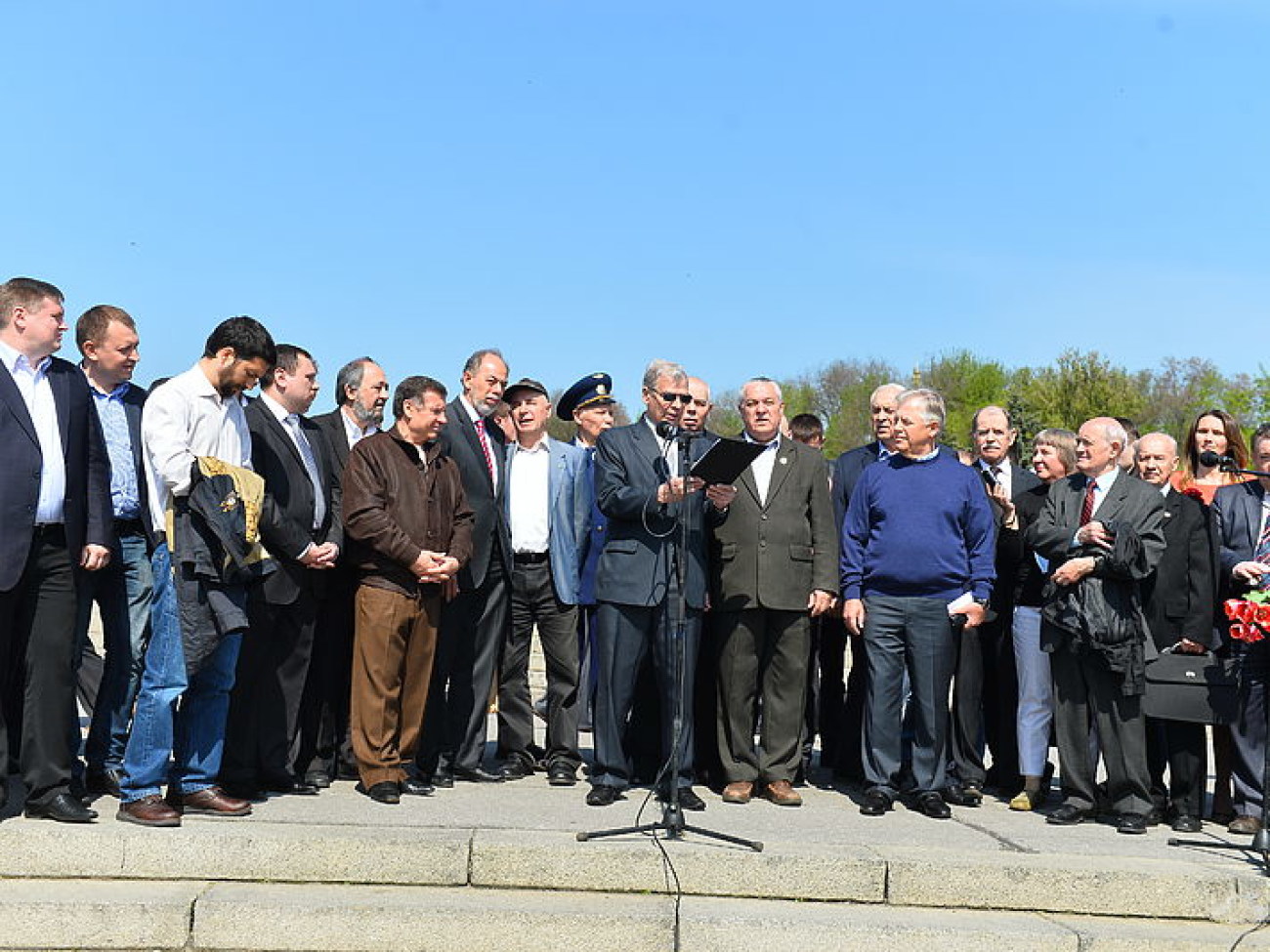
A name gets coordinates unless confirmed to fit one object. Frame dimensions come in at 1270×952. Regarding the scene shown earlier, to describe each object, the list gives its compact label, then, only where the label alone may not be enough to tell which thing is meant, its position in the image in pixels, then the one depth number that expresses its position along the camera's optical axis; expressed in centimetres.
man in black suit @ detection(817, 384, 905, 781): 771
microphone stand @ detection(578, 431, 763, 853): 575
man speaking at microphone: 664
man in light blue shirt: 618
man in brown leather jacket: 654
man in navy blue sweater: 685
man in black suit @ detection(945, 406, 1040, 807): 737
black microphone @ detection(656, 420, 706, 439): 604
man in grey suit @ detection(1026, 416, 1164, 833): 668
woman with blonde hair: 712
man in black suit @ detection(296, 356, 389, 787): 695
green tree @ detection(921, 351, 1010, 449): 6259
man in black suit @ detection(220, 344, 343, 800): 637
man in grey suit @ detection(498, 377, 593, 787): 750
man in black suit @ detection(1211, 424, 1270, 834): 671
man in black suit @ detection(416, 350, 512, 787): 716
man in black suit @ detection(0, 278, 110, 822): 550
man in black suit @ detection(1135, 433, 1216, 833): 694
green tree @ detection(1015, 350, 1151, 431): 5062
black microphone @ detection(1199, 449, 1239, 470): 597
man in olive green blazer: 688
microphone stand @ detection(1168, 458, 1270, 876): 604
